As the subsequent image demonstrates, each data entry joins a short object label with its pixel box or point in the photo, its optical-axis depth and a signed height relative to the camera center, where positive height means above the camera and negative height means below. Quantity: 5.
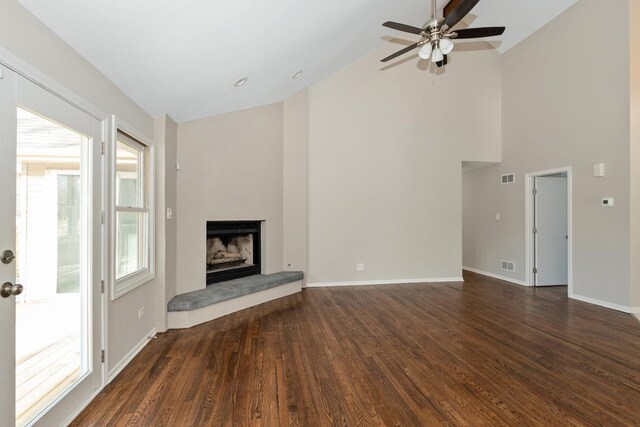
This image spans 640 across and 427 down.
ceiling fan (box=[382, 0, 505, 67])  3.09 +1.90
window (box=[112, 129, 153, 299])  2.52 -0.02
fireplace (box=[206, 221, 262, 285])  4.33 -0.58
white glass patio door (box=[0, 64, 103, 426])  1.45 -0.24
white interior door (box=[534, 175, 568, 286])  5.44 -0.34
